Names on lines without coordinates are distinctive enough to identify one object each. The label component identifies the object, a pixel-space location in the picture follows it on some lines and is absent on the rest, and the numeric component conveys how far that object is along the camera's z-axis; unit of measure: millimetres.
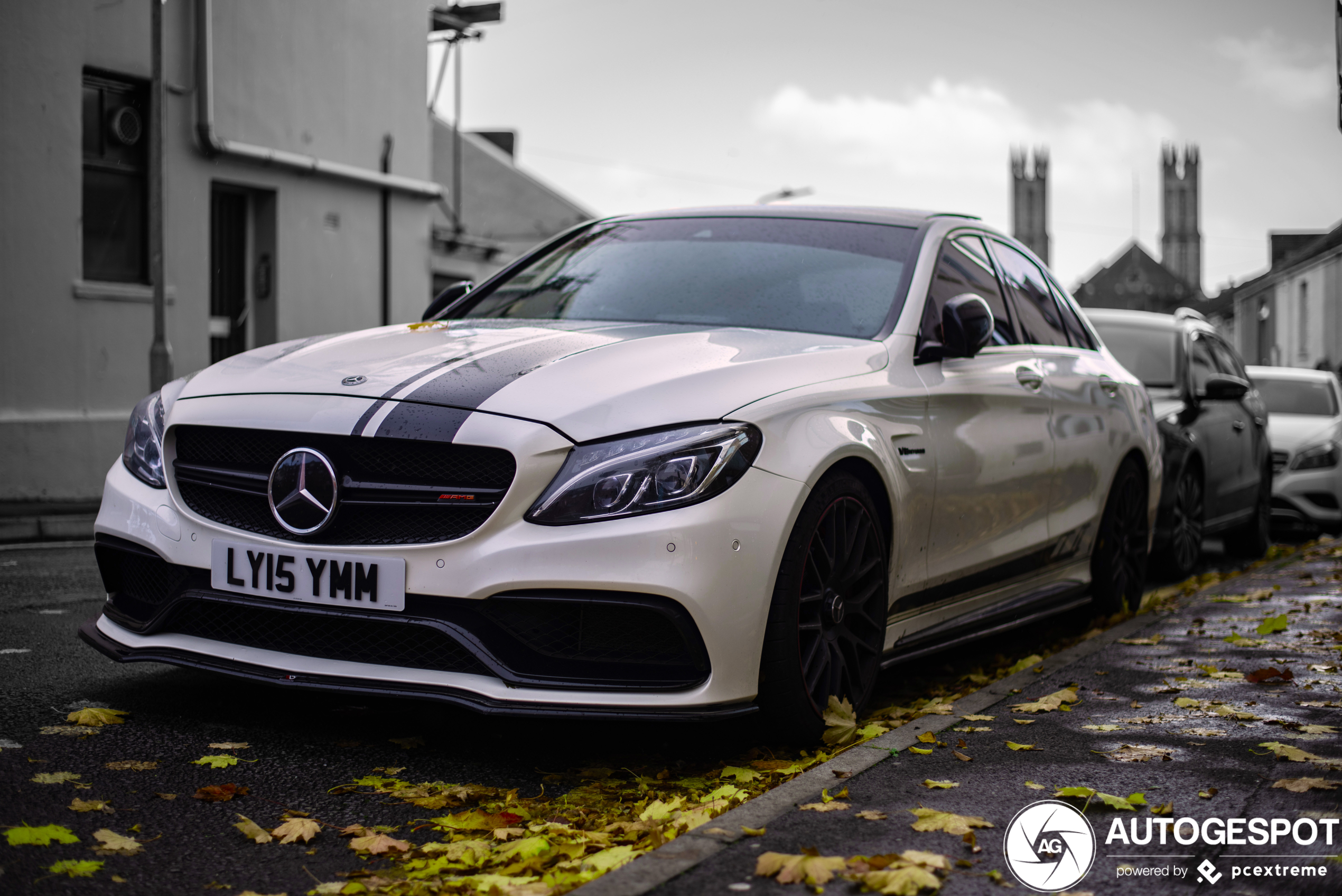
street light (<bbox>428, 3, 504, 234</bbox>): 21203
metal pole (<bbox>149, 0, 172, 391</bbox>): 11406
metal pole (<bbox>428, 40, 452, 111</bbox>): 21336
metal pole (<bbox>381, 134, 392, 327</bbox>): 16484
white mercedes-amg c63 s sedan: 3354
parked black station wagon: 7910
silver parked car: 11648
